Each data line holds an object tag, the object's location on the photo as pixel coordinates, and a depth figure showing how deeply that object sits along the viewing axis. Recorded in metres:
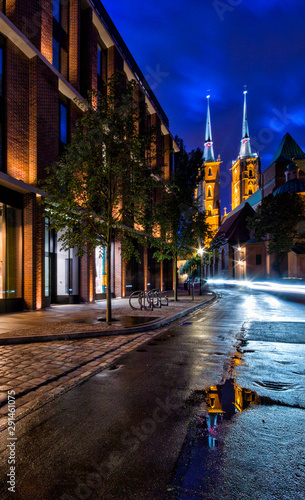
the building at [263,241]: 55.34
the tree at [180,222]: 19.25
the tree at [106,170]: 9.72
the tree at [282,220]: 44.47
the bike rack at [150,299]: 14.03
